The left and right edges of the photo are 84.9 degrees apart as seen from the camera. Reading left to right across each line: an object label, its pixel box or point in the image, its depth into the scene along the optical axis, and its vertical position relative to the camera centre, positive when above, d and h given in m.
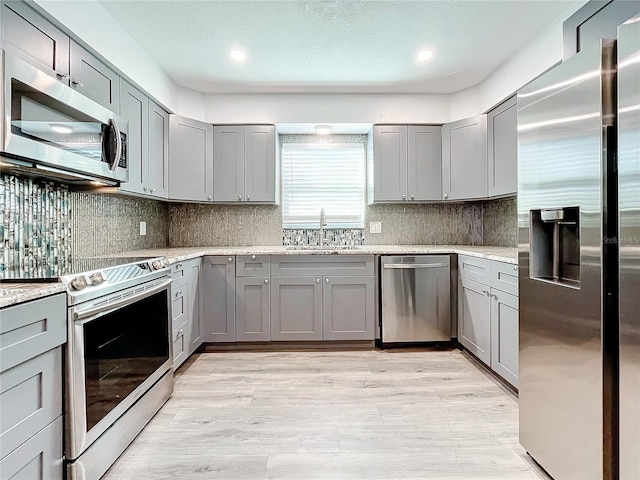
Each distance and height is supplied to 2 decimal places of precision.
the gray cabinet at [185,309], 2.55 -0.55
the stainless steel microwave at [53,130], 1.41 +0.53
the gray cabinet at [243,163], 3.48 +0.76
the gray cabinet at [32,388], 1.09 -0.50
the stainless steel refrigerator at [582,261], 1.13 -0.09
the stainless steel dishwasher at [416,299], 3.15 -0.55
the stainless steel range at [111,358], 1.38 -0.56
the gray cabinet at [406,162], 3.52 +0.77
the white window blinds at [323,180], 3.90 +0.66
